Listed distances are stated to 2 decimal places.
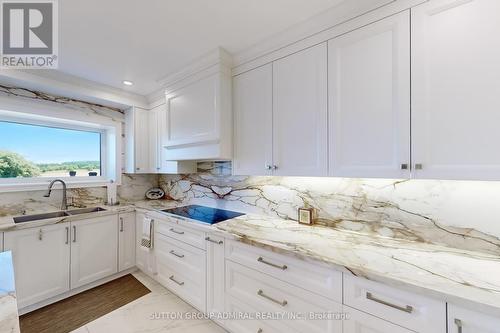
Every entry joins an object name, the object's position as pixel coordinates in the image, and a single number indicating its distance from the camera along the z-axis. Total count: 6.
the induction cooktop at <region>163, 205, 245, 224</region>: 2.00
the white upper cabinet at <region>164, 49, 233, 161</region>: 1.94
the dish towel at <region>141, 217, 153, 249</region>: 2.36
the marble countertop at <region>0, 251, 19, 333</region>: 0.62
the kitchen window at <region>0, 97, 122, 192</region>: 2.29
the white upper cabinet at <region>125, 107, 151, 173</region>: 2.92
